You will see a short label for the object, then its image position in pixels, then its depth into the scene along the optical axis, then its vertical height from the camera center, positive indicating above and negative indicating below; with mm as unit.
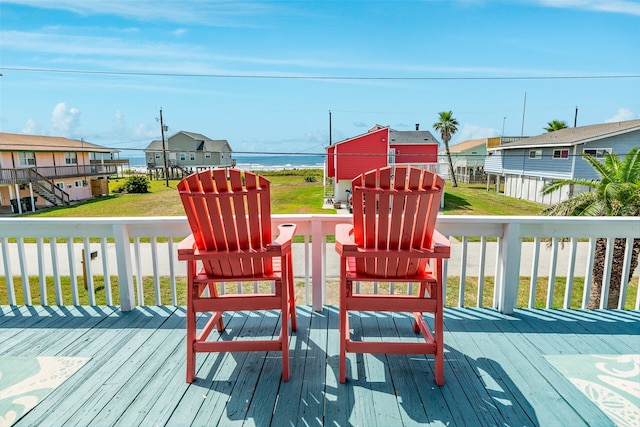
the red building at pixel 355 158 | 14867 +161
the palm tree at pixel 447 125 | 25938 +2692
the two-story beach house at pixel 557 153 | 13555 +346
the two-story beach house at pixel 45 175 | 16453 -641
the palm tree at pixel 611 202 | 5219 -621
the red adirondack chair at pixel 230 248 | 1619 -415
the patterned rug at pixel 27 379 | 1519 -1068
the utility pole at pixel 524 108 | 18300 +3095
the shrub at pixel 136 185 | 20516 -1315
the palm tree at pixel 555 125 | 25133 +2626
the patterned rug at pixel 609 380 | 1495 -1059
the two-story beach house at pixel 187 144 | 26441 +1491
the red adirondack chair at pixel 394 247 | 1595 -406
